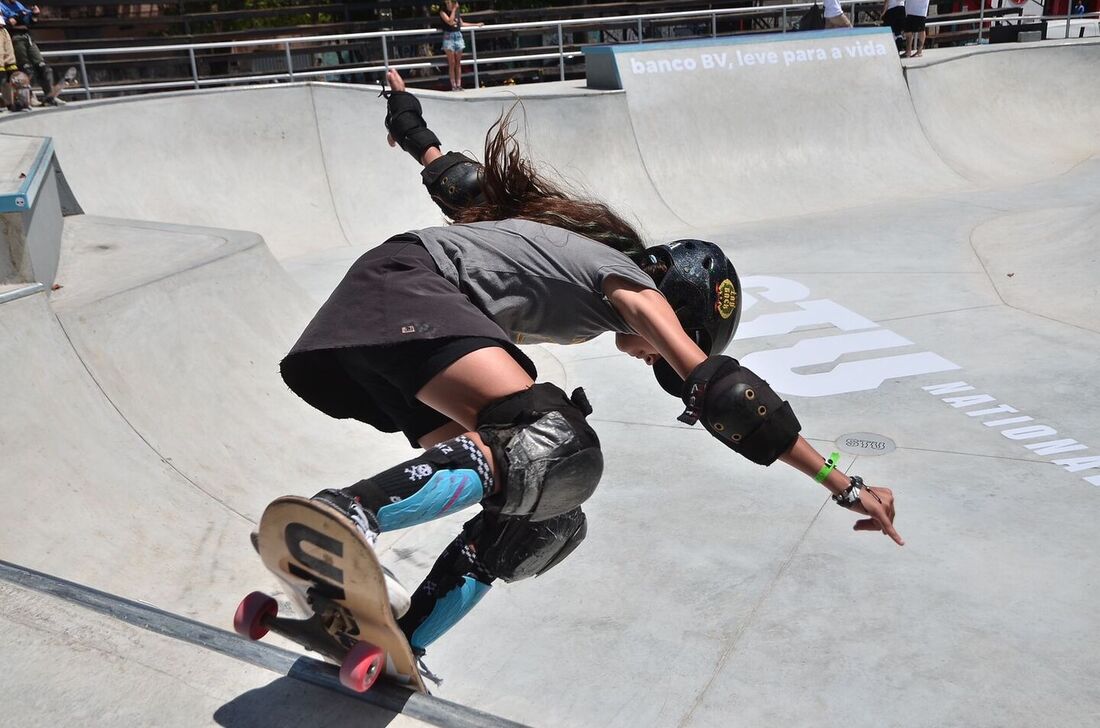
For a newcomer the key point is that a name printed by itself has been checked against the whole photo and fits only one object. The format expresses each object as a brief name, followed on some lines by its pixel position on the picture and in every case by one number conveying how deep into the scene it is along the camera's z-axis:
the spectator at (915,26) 15.55
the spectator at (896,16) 15.71
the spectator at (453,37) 13.54
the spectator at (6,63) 10.45
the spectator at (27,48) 10.84
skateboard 1.96
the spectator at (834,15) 15.60
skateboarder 2.24
